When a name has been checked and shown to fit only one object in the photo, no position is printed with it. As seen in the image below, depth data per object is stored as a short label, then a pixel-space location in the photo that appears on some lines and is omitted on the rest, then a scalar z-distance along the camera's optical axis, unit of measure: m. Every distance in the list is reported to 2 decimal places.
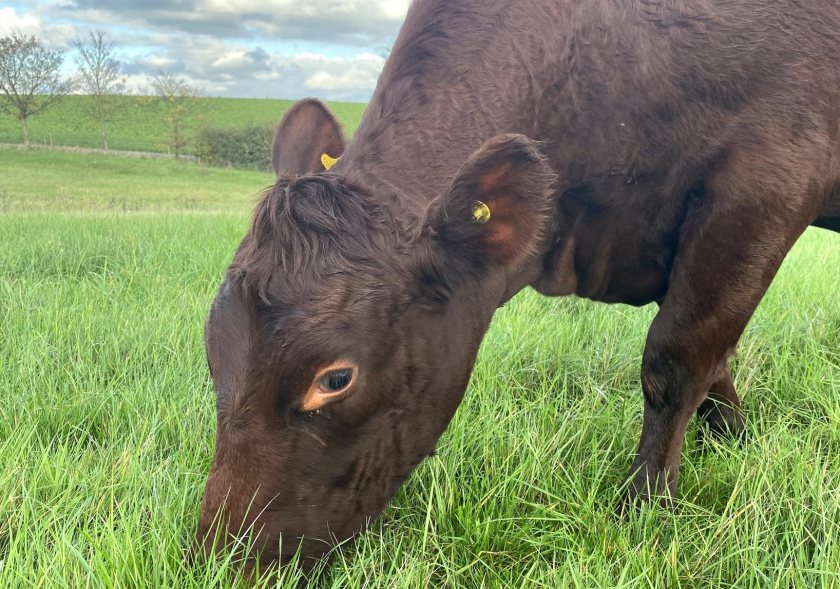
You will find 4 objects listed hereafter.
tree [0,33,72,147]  40.94
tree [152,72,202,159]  49.53
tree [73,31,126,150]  46.41
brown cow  1.75
